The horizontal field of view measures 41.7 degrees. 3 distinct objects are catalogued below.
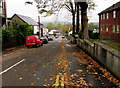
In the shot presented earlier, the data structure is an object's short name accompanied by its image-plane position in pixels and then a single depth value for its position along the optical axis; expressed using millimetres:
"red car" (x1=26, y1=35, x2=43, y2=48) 24108
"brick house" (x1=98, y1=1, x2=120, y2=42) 36125
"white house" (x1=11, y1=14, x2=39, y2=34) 57812
